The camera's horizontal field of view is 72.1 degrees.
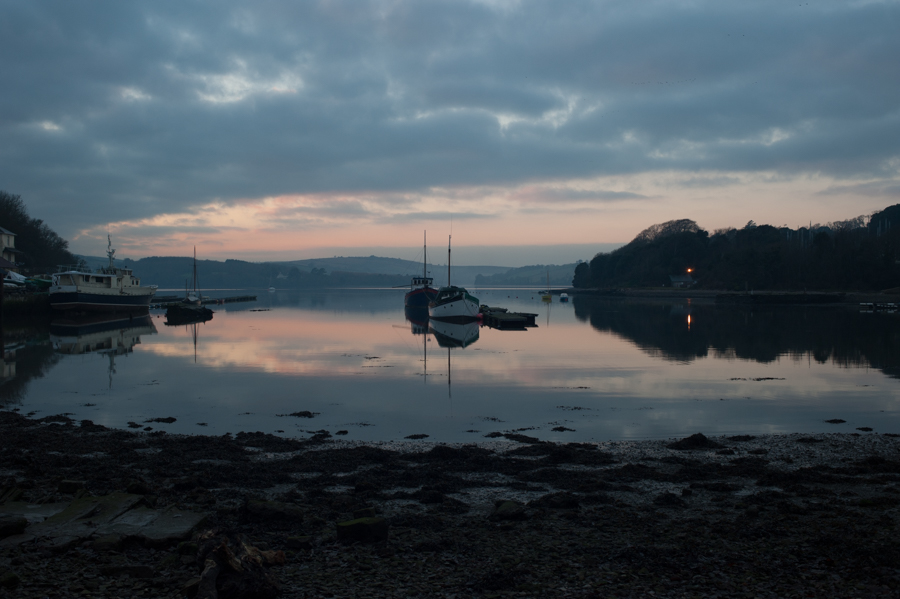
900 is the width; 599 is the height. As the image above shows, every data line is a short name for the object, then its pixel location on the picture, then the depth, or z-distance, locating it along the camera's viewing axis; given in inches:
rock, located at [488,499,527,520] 267.4
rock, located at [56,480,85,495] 292.2
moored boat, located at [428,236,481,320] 1932.8
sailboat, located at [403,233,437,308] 2596.0
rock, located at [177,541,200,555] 221.0
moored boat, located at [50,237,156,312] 1978.2
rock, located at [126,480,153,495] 289.1
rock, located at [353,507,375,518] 258.5
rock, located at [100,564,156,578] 204.2
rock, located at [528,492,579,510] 285.0
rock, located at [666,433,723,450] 421.4
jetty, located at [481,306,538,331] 1745.8
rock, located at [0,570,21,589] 190.1
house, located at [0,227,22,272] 2388.0
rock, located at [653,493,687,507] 290.7
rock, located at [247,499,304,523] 261.6
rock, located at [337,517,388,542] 238.7
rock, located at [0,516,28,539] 228.8
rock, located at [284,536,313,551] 231.6
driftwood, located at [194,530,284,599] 187.9
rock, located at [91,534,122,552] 221.5
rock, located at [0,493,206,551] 229.1
